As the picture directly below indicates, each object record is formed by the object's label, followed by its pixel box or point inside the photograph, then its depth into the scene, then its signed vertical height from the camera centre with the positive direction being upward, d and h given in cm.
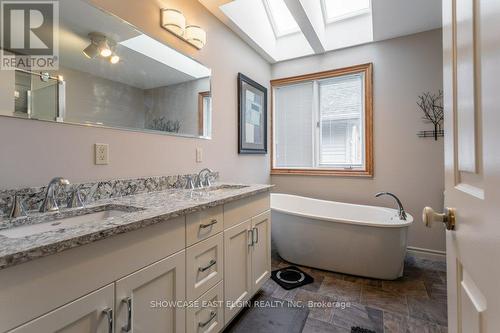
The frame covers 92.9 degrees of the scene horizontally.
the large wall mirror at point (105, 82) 109 +52
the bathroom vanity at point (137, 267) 62 -35
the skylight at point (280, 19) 293 +194
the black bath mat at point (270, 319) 152 -102
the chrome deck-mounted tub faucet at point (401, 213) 218 -42
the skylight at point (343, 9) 268 +186
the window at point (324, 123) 288 +60
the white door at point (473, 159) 42 +2
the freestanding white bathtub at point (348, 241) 204 -67
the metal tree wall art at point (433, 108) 244 +63
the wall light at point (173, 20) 169 +108
